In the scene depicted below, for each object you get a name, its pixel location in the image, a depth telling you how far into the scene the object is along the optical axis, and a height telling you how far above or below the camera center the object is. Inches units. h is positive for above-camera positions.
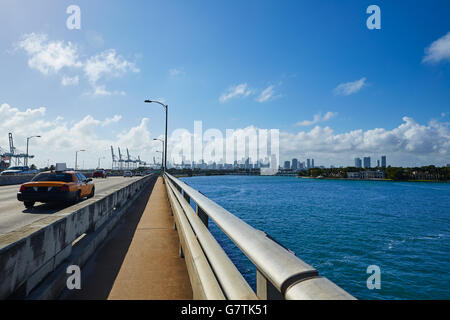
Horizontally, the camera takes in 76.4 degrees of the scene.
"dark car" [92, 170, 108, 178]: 2145.7 -65.9
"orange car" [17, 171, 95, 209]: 461.7 -38.9
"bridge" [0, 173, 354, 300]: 69.2 -44.5
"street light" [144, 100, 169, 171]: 1174.2 +263.6
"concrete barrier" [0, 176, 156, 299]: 108.6 -40.4
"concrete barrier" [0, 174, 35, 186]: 1184.1 -64.6
